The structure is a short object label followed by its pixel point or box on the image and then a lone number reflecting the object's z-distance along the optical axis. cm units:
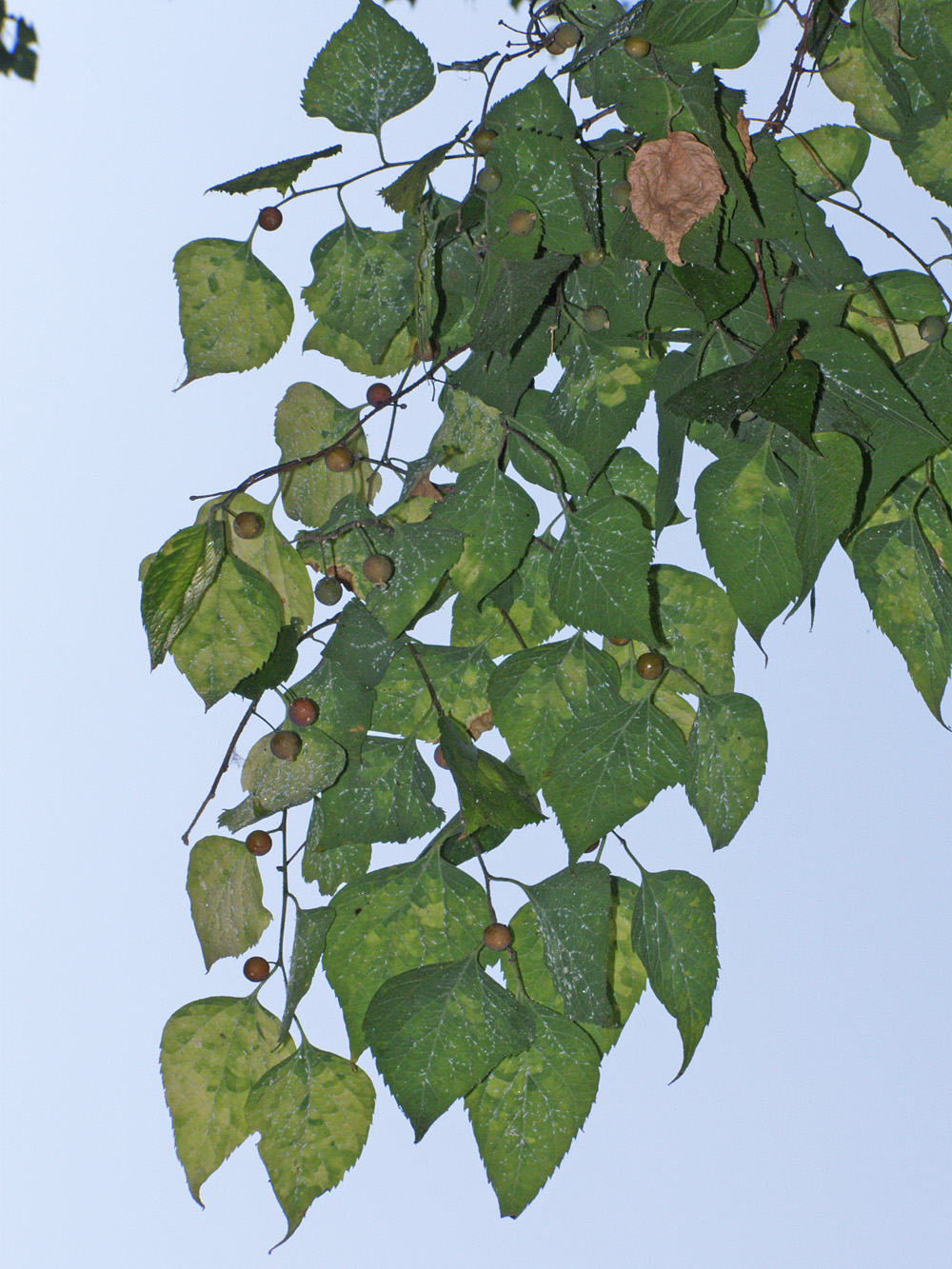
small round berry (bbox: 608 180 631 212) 121
